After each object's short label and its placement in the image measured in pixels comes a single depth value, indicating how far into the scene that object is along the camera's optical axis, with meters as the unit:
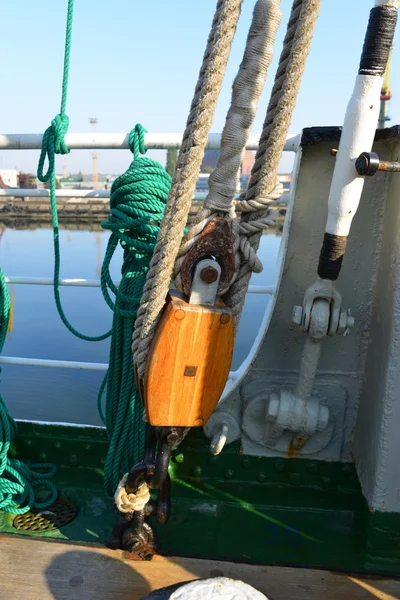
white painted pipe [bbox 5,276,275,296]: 1.85
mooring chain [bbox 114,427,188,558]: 1.31
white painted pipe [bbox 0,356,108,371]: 1.96
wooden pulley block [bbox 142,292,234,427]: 1.15
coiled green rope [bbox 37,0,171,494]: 1.51
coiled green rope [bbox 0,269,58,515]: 1.75
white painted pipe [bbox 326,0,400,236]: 1.24
